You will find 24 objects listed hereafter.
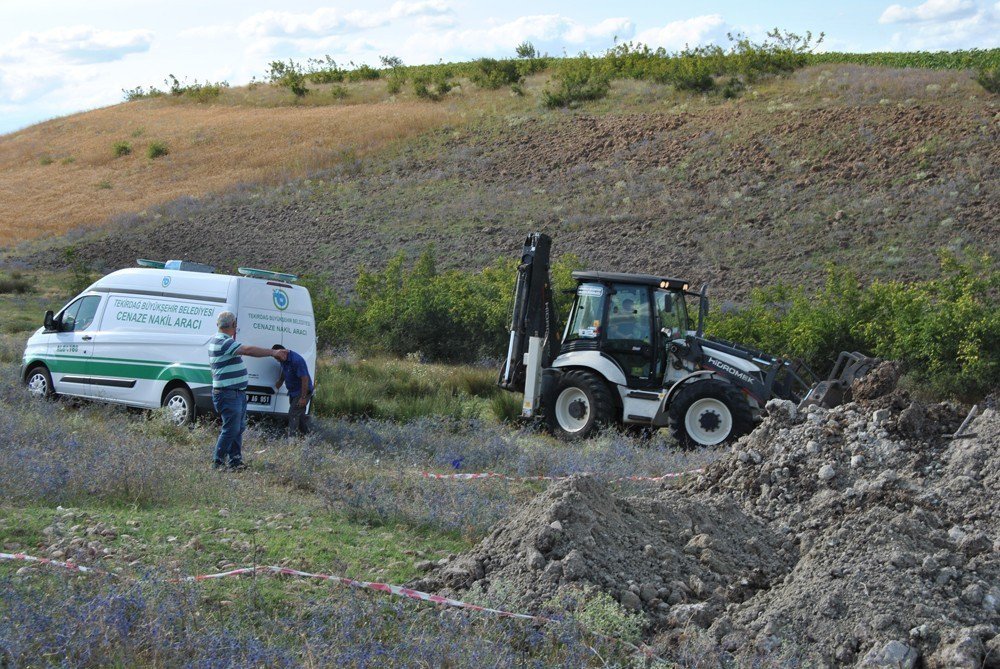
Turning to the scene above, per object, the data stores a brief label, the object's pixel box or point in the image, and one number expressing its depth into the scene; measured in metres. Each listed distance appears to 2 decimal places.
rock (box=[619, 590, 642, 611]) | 5.83
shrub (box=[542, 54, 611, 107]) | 46.09
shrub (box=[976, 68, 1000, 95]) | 35.66
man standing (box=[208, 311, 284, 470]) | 9.80
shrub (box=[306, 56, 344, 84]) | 64.69
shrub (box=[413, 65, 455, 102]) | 54.28
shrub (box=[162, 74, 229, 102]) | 65.56
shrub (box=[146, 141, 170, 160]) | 52.84
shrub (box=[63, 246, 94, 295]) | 28.41
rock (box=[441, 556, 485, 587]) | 6.20
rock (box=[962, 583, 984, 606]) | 5.78
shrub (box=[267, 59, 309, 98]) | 61.25
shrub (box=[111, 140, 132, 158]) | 54.56
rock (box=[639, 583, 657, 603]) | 6.01
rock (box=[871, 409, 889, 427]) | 8.88
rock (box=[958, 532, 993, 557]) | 6.60
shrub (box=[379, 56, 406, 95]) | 58.38
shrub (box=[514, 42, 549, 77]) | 54.95
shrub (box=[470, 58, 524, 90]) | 52.94
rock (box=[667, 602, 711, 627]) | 5.78
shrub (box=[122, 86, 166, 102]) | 69.31
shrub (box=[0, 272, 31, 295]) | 29.91
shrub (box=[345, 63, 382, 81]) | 65.12
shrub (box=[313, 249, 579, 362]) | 21.94
